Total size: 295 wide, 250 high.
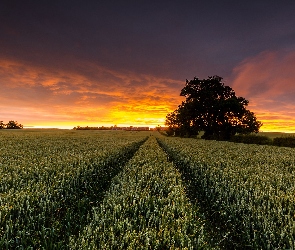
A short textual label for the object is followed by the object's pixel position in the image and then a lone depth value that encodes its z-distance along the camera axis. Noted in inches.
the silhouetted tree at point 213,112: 1982.0
